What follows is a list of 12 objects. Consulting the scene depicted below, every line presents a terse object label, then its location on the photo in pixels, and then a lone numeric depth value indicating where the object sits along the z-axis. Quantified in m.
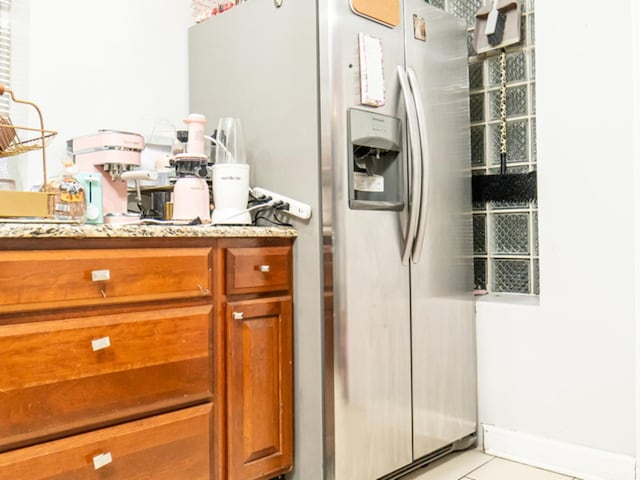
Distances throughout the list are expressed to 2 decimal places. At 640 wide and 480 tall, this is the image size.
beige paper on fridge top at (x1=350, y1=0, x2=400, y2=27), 1.81
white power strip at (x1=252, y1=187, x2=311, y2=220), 1.77
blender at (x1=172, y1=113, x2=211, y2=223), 1.74
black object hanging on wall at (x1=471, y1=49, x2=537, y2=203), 2.31
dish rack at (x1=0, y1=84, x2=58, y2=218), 1.27
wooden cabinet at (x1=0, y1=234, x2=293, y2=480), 1.23
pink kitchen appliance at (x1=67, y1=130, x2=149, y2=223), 1.71
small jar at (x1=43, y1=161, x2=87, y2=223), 1.47
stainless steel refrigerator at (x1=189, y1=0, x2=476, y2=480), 1.75
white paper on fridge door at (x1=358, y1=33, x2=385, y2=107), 1.81
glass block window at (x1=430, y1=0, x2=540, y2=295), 2.33
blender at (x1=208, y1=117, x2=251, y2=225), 1.76
